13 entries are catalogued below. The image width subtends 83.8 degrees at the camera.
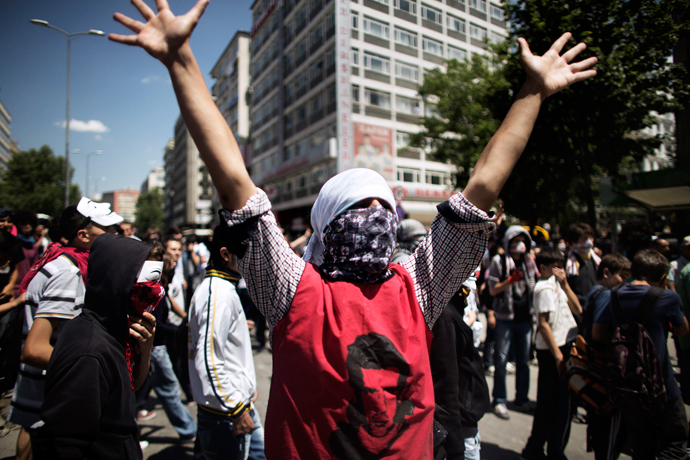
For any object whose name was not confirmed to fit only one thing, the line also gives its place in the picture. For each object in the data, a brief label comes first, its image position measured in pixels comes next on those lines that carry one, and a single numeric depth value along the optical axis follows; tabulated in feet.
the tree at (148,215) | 273.13
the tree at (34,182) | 111.45
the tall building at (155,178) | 454.81
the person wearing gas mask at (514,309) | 15.78
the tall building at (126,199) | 547.08
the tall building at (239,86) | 144.25
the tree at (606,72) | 26.99
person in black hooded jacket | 4.97
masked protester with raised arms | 3.63
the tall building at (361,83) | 87.71
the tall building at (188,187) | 211.10
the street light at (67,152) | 62.77
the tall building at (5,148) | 203.00
